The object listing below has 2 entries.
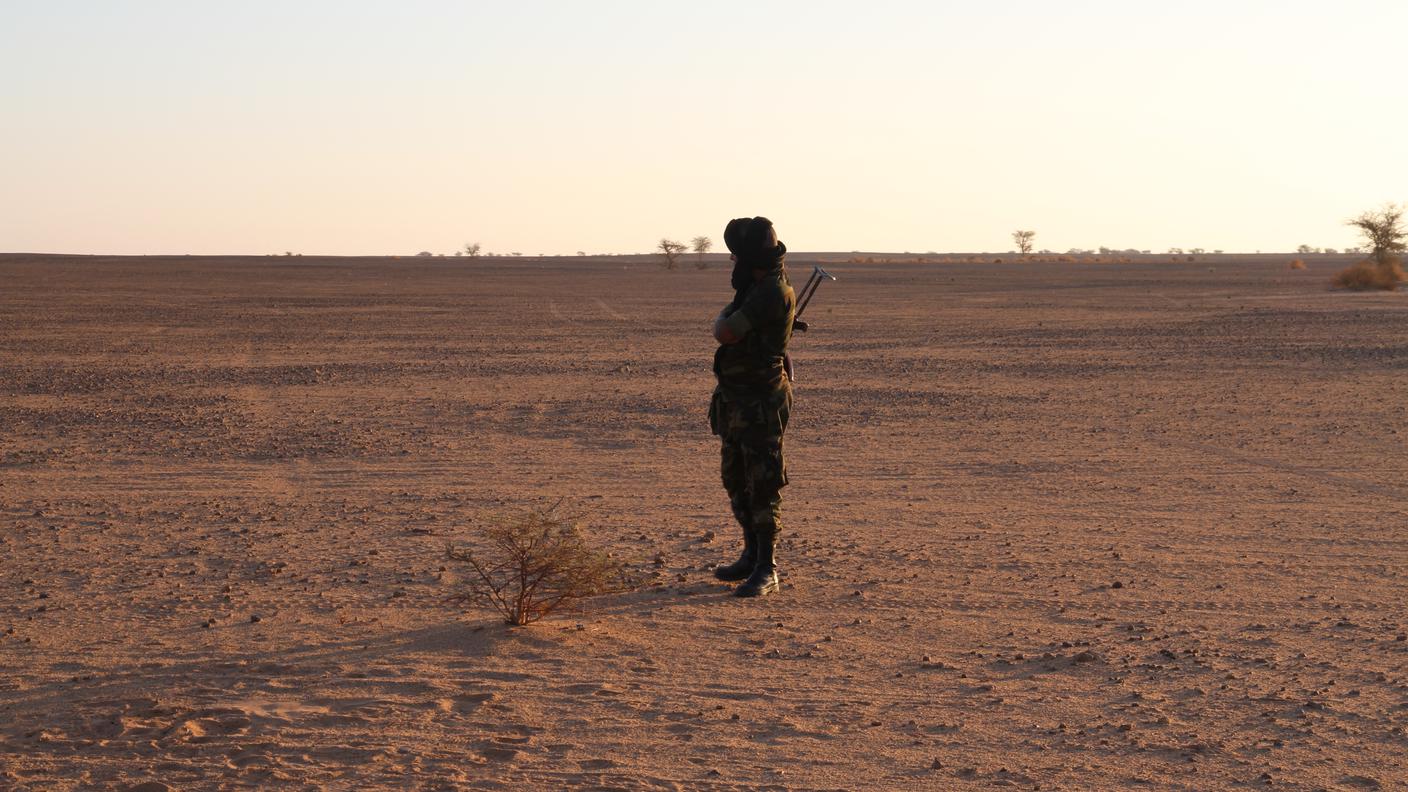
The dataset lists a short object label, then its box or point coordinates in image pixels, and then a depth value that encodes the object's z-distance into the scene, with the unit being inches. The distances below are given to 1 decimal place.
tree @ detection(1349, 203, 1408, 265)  2062.0
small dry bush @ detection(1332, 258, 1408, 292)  1800.0
